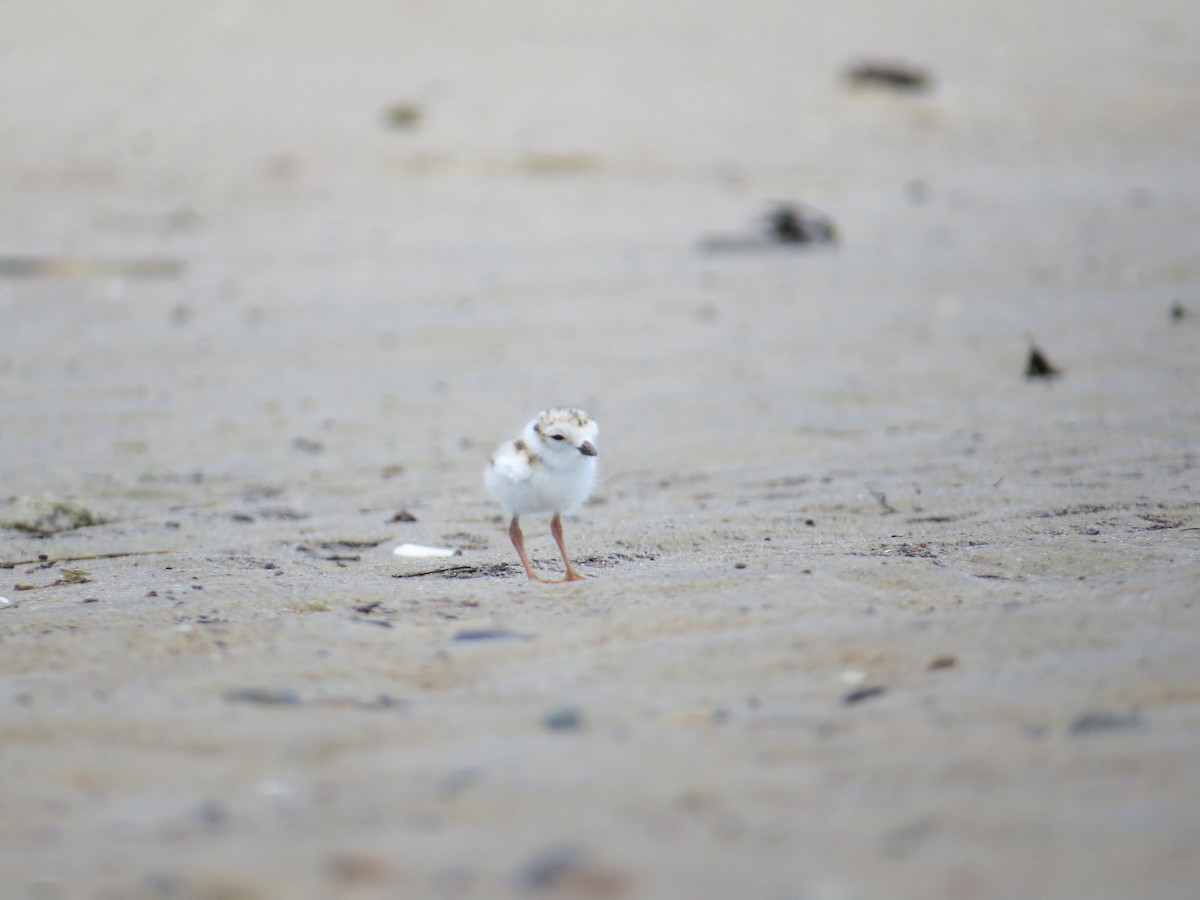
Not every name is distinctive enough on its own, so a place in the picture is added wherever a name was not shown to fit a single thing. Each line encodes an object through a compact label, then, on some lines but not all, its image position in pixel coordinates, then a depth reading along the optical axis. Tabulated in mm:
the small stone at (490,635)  7645
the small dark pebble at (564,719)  6289
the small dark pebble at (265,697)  6750
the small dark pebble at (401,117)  33187
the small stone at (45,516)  11172
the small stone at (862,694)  6547
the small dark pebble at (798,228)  24562
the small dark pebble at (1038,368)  15906
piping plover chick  10031
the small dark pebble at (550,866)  4945
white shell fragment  10391
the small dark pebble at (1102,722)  5973
